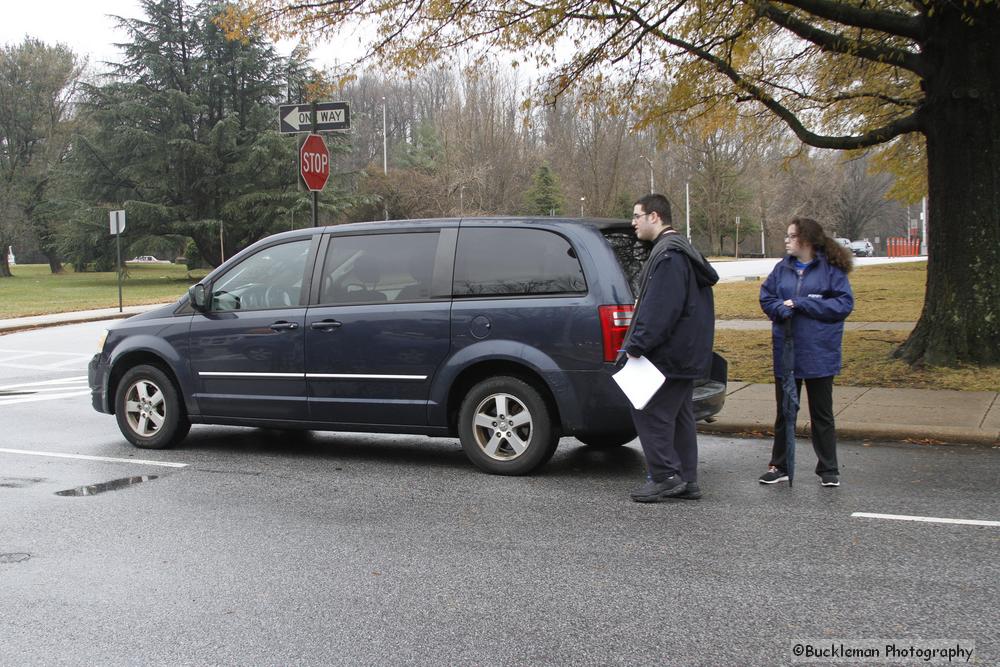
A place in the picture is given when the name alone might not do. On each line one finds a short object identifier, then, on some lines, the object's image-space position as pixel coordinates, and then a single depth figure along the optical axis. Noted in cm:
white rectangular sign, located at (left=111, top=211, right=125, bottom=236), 2516
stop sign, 1244
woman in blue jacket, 617
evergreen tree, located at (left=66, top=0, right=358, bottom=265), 4606
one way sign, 1249
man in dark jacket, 571
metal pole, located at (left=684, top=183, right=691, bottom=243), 6875
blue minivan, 646
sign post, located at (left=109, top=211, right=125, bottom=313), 2517
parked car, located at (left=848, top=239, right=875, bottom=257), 7212
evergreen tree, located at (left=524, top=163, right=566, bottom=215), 5762
